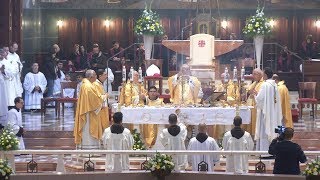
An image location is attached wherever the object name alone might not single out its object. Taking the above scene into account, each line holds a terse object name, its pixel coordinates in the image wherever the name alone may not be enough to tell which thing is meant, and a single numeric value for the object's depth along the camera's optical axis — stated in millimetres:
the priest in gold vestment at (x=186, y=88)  20500
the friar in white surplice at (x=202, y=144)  16891
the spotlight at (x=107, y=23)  34969
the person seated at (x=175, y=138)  17312
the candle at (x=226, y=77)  20641
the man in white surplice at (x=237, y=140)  17375
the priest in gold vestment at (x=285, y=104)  19844
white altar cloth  19438
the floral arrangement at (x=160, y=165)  15281
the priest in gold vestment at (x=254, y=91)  19953
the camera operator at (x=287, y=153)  14336
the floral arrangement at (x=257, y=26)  27297
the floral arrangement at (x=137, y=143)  18905
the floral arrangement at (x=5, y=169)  15023
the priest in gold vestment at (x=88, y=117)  19641
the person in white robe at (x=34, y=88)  27453
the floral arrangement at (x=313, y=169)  14852
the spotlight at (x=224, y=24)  34344
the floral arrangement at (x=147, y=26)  27562
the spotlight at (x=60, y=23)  34594
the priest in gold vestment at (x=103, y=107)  19859
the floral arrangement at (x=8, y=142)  15742
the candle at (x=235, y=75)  20406
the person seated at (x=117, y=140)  17312
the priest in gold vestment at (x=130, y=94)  20297
